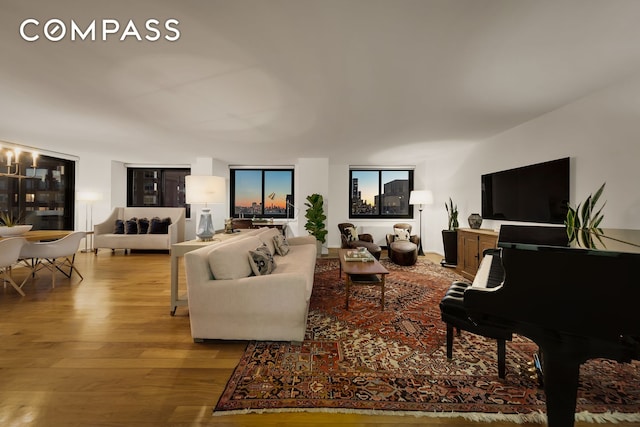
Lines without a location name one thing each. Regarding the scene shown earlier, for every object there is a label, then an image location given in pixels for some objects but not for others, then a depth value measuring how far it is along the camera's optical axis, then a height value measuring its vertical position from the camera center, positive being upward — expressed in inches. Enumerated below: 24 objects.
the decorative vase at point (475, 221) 171.6 -5.8
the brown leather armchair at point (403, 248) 195.5 -29.7
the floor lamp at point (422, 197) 231.3 +14.4
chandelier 195.2 +40.3
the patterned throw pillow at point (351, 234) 228.7 -21.0
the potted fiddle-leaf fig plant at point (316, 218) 239.0 -6.6
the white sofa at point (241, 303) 80.7 -30.5
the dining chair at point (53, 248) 137.2 -22.7
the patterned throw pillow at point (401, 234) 230.7 -21.0
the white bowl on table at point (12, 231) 135.0 -12.3
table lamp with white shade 113.6 +8.0
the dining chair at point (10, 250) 114.8 -20.0
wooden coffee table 112.7 -27.9
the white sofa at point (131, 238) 231.8 -27.0
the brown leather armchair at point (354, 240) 201.2 -26.3
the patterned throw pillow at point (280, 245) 144.8 -20.9
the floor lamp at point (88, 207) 235.8 +2.4
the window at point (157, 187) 298.0 +27.7
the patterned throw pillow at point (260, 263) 93.2 -20.4
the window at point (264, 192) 297.7 +23.2
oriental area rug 57.7 -45.8
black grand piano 41.8 -17.2
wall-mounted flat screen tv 123.9 +11.7
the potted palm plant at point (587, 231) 64.2 -5.5
